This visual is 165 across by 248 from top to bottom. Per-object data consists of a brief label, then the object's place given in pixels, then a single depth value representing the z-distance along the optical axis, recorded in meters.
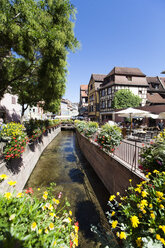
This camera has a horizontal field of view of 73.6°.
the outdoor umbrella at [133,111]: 10.61
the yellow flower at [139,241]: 1.41
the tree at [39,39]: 5.40
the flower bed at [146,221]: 1.39
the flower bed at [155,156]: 2.66
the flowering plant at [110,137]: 5.61
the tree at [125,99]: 23.94
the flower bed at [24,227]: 1.07
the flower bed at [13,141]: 4.74
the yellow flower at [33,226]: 1.19
